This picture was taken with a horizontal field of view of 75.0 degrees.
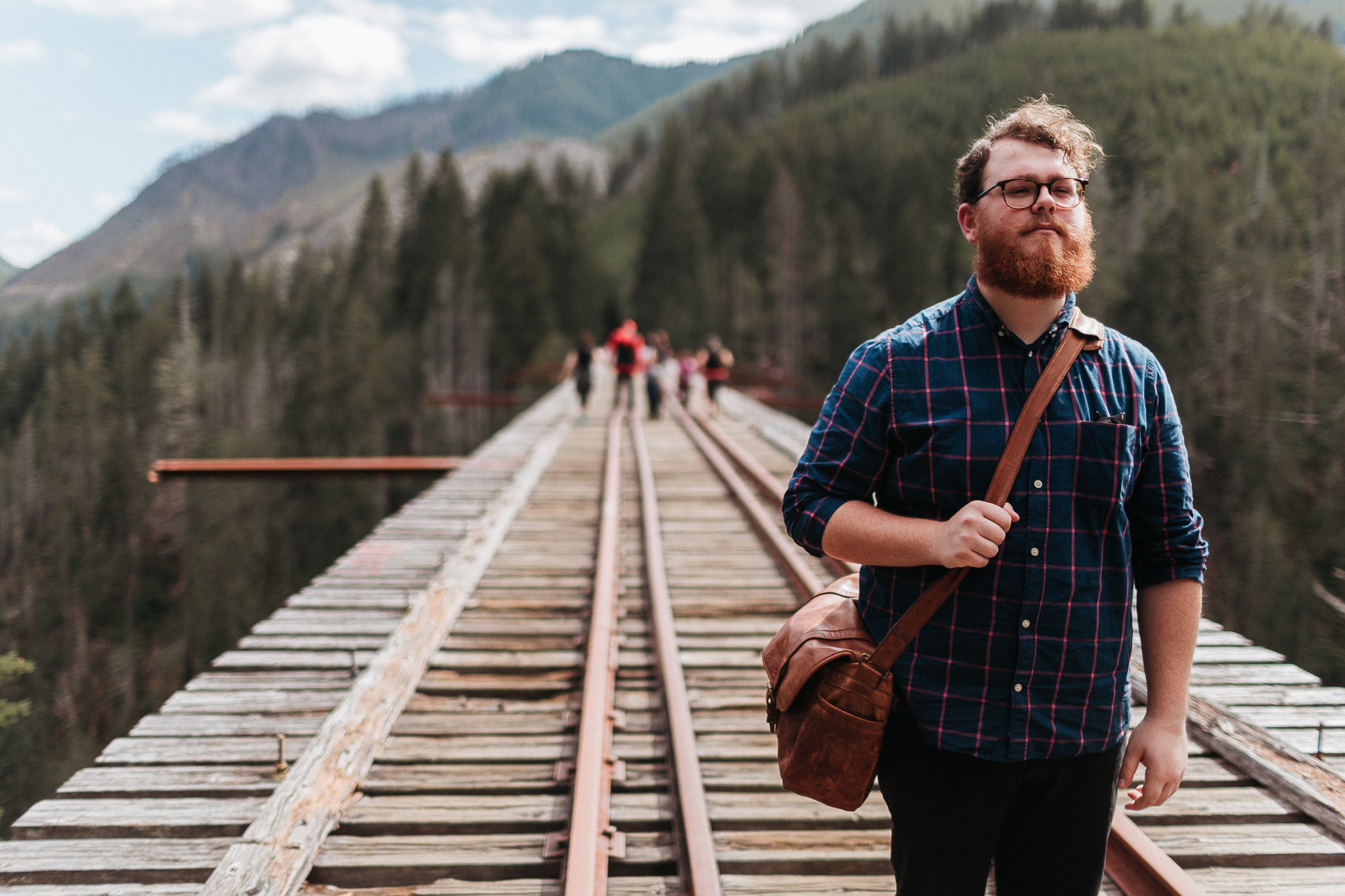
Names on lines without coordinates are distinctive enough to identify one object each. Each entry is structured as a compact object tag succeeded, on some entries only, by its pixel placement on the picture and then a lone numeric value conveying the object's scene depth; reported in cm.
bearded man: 163
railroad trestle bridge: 298
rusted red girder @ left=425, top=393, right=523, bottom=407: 3138
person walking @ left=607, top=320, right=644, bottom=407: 1473
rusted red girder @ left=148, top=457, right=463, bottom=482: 1055
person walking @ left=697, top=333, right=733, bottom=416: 1591
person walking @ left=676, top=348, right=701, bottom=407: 1756
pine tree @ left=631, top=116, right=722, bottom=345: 6750
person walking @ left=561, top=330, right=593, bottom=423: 1461
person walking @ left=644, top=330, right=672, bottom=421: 1566
